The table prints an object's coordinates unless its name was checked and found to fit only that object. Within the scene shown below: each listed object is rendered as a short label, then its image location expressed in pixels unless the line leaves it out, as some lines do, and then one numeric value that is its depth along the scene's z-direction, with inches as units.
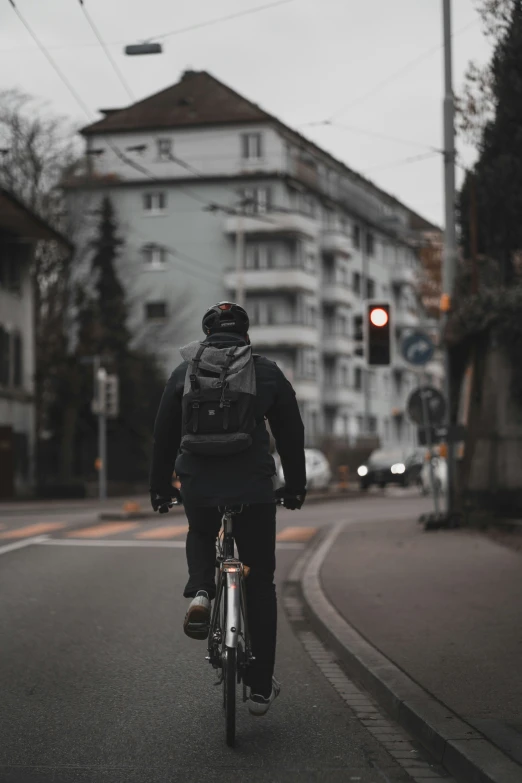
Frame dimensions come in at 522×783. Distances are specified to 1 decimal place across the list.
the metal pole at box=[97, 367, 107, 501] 1437.0
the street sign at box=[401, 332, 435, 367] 753.6
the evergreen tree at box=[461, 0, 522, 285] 445.4
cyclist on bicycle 242.8
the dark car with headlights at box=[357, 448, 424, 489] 1904.5
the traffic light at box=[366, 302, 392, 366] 699.4
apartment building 2721.5
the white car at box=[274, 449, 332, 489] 1731.1
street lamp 773.9
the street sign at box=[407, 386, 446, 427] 752.3
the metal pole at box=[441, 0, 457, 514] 767.7
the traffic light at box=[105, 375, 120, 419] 1469.0
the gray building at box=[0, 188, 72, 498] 1635.1
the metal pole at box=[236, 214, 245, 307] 2089.1
